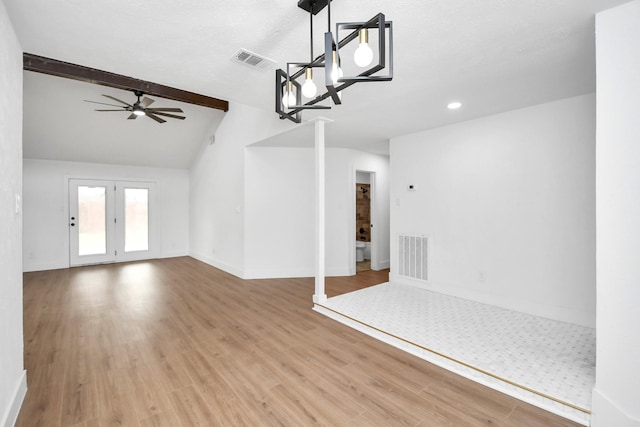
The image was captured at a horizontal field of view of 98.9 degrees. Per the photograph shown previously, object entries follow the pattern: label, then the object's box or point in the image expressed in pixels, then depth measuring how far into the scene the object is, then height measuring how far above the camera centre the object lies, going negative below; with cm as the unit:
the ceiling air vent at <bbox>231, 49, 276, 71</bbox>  209 +121
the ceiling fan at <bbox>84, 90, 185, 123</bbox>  430 +168
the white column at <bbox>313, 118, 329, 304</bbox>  362 +7
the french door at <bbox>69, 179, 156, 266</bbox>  633 -21
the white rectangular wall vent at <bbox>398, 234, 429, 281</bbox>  424 -70
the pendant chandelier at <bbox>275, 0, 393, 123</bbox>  117 +75
